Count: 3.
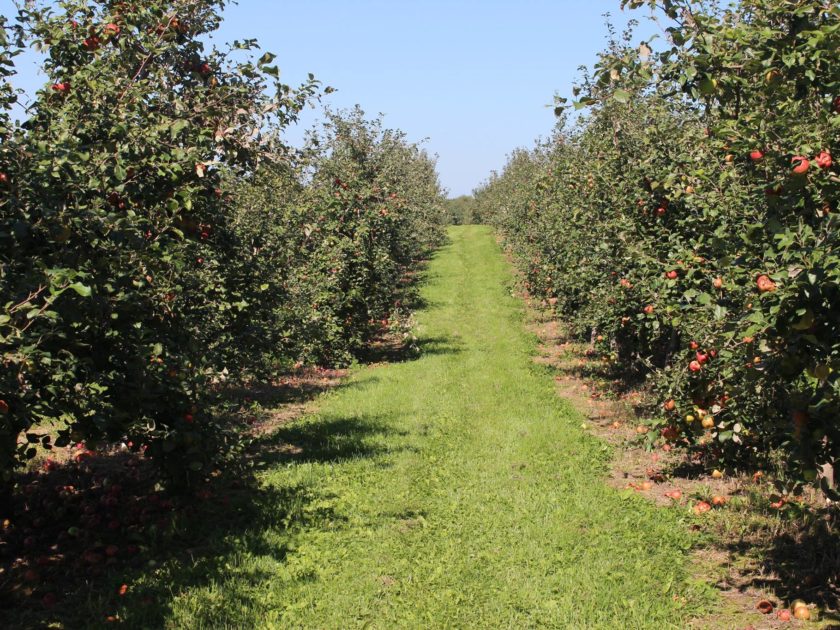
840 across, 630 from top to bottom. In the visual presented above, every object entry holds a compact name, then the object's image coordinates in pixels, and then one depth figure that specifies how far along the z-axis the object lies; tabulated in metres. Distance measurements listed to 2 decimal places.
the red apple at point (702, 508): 7.09
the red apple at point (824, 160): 4.09
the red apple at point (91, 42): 6.71
